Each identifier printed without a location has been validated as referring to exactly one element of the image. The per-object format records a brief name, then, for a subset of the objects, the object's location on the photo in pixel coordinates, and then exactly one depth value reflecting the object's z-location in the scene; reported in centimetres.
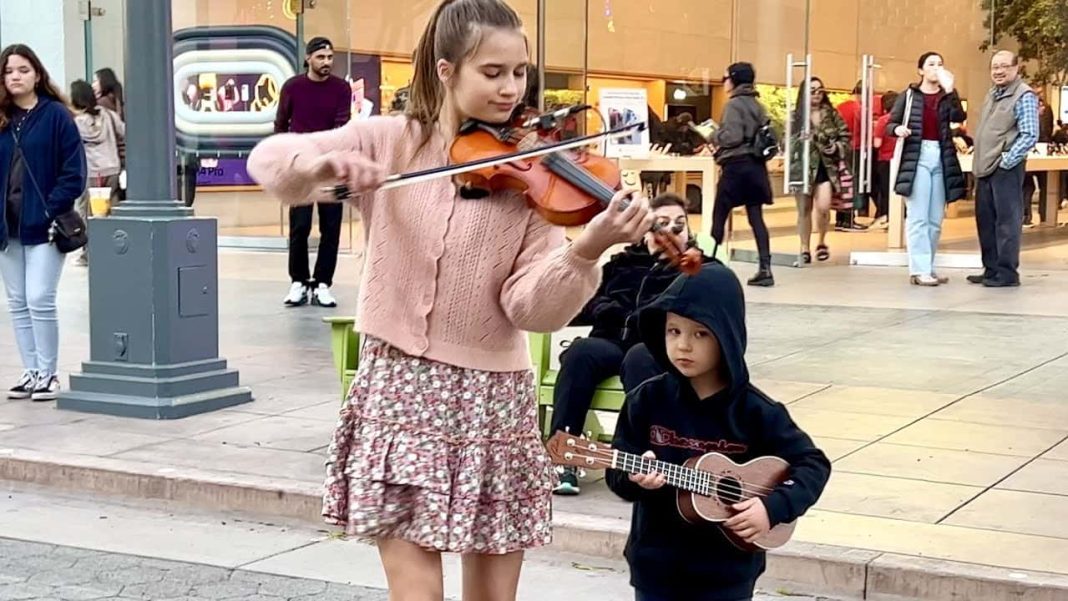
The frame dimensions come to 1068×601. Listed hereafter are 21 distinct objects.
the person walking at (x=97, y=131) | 1514
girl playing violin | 321
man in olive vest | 1254
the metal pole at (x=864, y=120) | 1592
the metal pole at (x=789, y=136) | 1560
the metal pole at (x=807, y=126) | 1548
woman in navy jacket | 826
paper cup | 1611
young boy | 360
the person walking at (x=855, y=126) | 1634
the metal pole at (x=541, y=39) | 1728
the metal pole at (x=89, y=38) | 1931
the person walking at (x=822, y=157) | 1566
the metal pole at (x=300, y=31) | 1819
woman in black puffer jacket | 1303
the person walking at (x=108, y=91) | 1645
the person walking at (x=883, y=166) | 1619
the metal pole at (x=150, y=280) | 797
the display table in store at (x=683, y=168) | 1639
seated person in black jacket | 604
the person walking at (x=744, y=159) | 1326
